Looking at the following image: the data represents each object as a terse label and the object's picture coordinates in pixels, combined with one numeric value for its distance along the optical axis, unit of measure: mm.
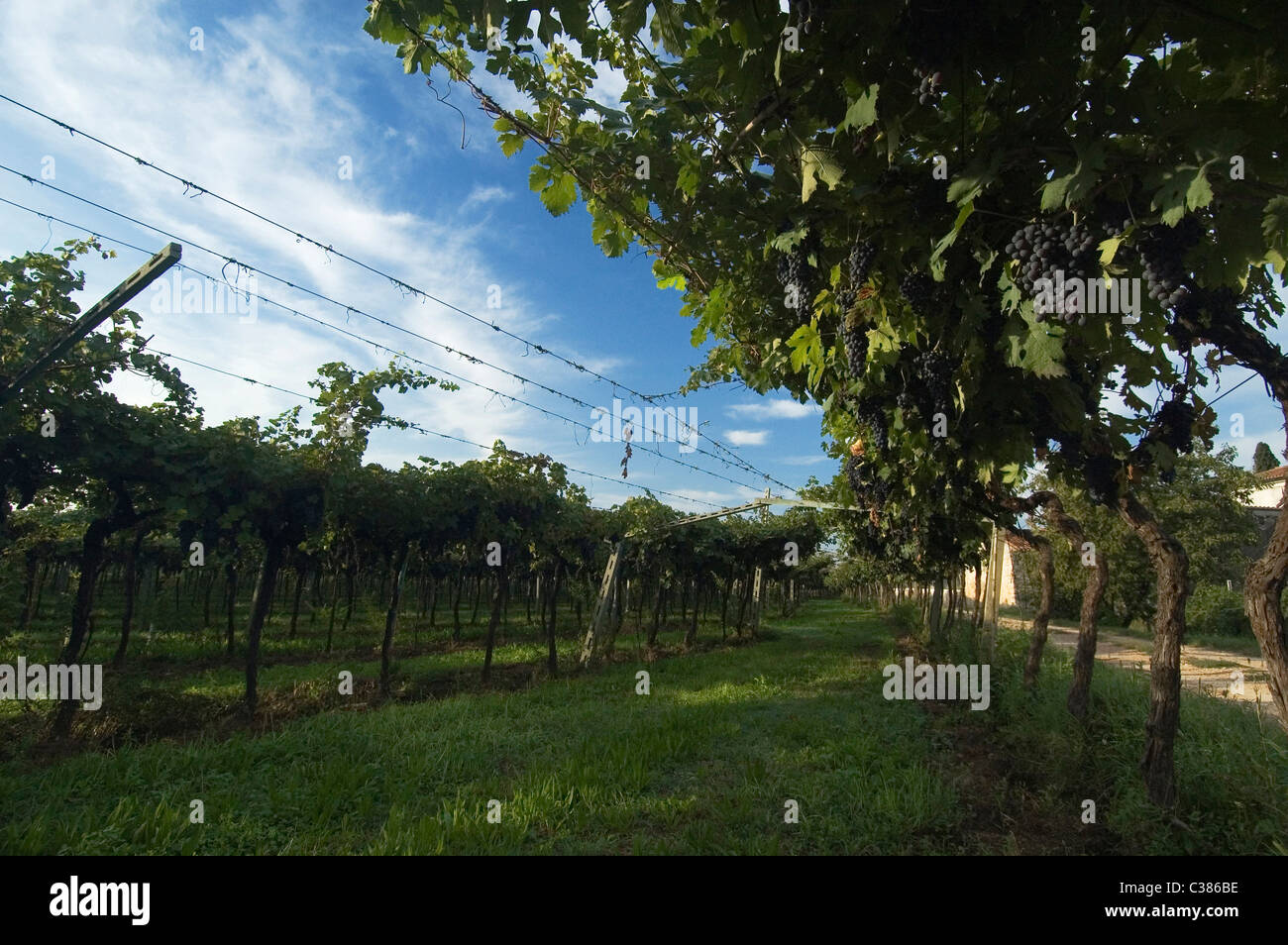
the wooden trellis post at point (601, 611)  13203
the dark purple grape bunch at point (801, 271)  2902
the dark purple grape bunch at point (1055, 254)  2023
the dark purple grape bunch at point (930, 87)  1953
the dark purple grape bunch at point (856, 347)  2975
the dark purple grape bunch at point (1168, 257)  2000
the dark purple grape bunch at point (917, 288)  2752
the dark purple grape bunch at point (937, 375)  3008
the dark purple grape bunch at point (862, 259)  2682
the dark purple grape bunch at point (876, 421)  3723
